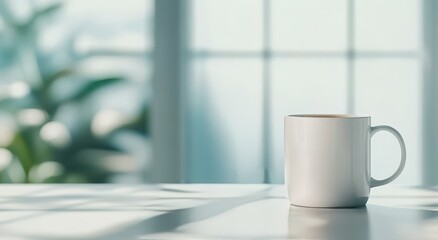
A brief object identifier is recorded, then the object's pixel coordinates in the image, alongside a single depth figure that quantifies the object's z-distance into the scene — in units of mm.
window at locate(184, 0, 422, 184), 2693
